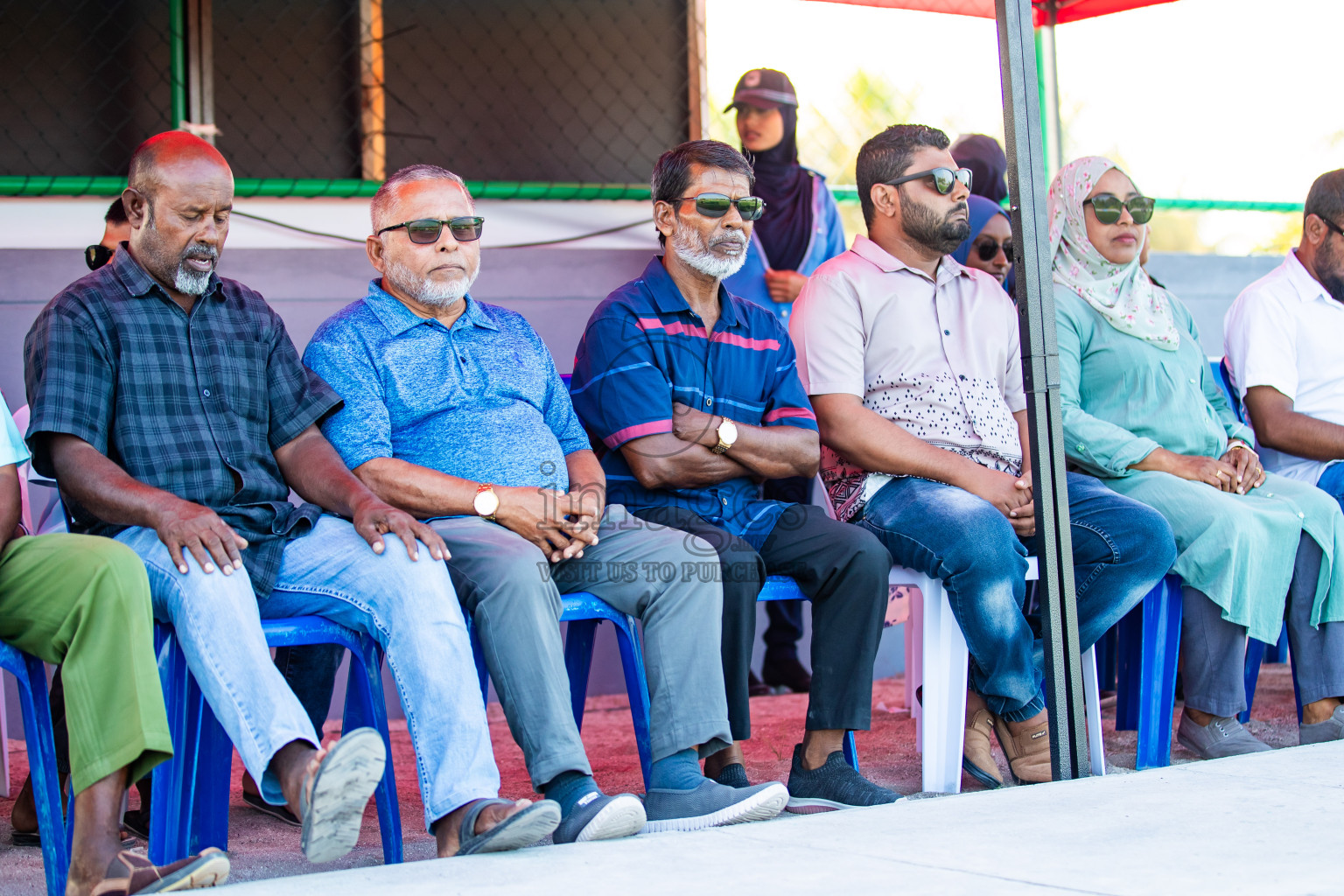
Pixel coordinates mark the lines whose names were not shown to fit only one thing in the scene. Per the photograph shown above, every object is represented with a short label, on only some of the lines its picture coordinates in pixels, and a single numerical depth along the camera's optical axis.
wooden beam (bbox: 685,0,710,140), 10.69
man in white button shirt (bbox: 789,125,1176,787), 6.54
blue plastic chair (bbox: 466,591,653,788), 5.96
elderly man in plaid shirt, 4.86
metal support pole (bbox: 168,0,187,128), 9.23
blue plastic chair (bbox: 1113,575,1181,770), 6.88
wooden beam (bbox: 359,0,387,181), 9.85
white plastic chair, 6.48
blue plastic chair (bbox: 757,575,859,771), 6.41
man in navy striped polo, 6.16
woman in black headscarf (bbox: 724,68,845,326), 9.71
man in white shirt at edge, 8.27
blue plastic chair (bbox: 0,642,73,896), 4.83
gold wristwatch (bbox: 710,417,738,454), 6.64
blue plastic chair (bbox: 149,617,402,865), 5.26
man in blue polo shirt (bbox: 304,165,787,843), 5.37
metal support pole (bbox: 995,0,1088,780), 6.19
